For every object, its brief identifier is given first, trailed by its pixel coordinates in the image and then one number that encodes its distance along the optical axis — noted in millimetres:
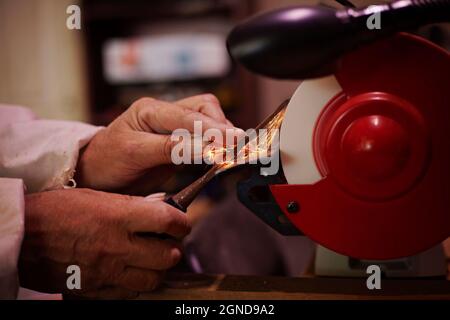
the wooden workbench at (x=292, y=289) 467
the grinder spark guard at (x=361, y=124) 352
